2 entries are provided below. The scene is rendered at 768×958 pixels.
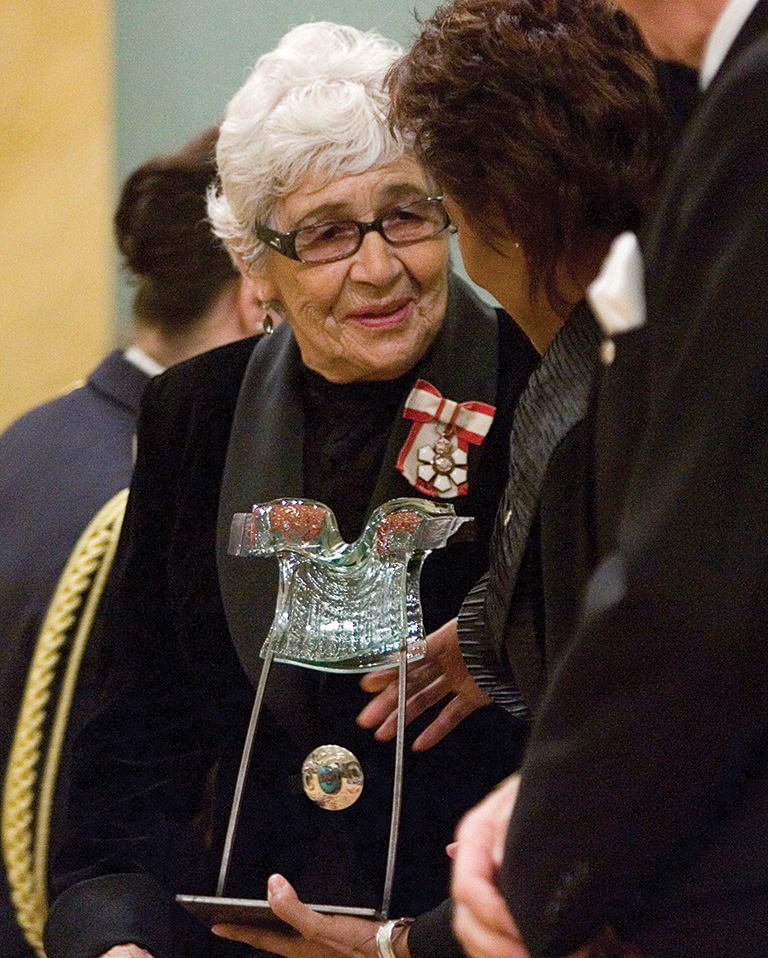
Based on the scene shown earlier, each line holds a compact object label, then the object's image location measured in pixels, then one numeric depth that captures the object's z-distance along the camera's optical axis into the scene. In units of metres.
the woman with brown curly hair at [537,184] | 2.33
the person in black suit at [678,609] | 2.09
